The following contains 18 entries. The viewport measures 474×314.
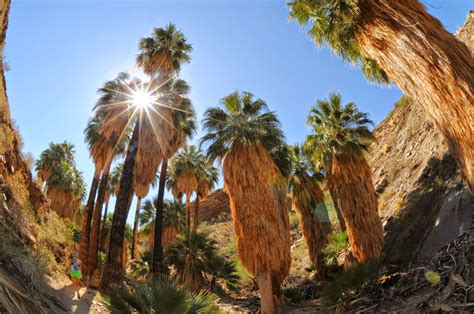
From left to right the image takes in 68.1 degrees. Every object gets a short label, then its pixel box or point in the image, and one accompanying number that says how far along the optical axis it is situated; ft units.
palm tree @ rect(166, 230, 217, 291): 68.04
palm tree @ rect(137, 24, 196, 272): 74.28
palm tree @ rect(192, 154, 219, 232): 113.50
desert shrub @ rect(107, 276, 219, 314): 24.57
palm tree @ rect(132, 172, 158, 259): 117.71
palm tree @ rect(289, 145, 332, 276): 72.43
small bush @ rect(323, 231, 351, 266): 63.57
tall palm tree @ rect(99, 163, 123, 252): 136.87
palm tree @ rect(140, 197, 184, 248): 116.37
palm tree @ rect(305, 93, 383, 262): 57.31
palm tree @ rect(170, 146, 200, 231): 109.50
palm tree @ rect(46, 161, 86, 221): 115.34
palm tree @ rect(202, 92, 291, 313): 51.49
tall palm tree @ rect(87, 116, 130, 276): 65.83
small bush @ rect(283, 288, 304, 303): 60.59
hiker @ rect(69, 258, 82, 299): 42.39
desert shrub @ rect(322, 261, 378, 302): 42.96
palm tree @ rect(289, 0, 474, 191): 23.59
